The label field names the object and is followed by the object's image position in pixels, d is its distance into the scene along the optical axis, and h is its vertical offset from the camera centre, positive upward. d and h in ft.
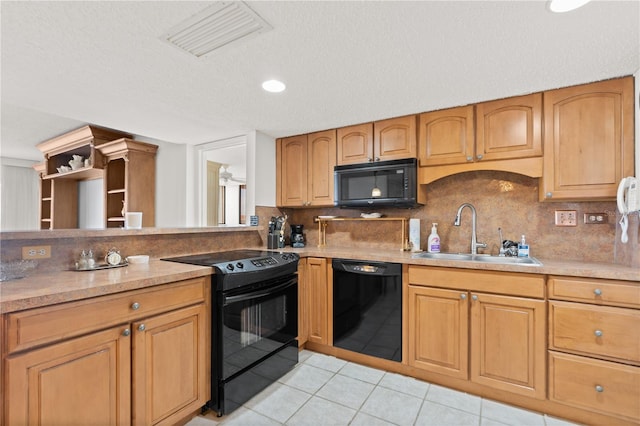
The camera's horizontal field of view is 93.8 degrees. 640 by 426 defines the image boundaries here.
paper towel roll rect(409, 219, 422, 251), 8.77 -0.62
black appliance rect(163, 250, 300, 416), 5.88 -2.41
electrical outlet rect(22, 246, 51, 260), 5.27 -0.72
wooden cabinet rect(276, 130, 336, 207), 9.79 +1.49
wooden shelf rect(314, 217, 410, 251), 9.07 -0.41
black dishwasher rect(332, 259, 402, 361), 7.46 -2.47
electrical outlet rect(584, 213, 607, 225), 6.96 -0.11
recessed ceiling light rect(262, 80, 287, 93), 6.50 +2.83
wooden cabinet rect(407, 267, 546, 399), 6.04 -2.57
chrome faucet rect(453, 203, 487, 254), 8.00 -0.43
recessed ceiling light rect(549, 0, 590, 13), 4.03 +2.86
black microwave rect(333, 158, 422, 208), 8.16 +0.83
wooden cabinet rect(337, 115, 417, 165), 8.46 +2.15
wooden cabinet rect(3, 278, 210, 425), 3.61 -2.19
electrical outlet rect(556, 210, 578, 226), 7.24 -0.12
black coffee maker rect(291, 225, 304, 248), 10.22 -0.81
